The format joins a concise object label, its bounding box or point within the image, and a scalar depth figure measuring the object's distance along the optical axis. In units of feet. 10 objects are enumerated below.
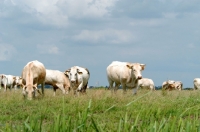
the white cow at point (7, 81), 121.80
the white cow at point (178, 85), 135.31
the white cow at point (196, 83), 134.41
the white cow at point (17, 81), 131.01
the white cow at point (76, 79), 65.67
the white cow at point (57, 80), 80.89
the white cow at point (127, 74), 56.49
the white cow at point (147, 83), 128.48
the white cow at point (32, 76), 44.22
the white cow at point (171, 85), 132.05
